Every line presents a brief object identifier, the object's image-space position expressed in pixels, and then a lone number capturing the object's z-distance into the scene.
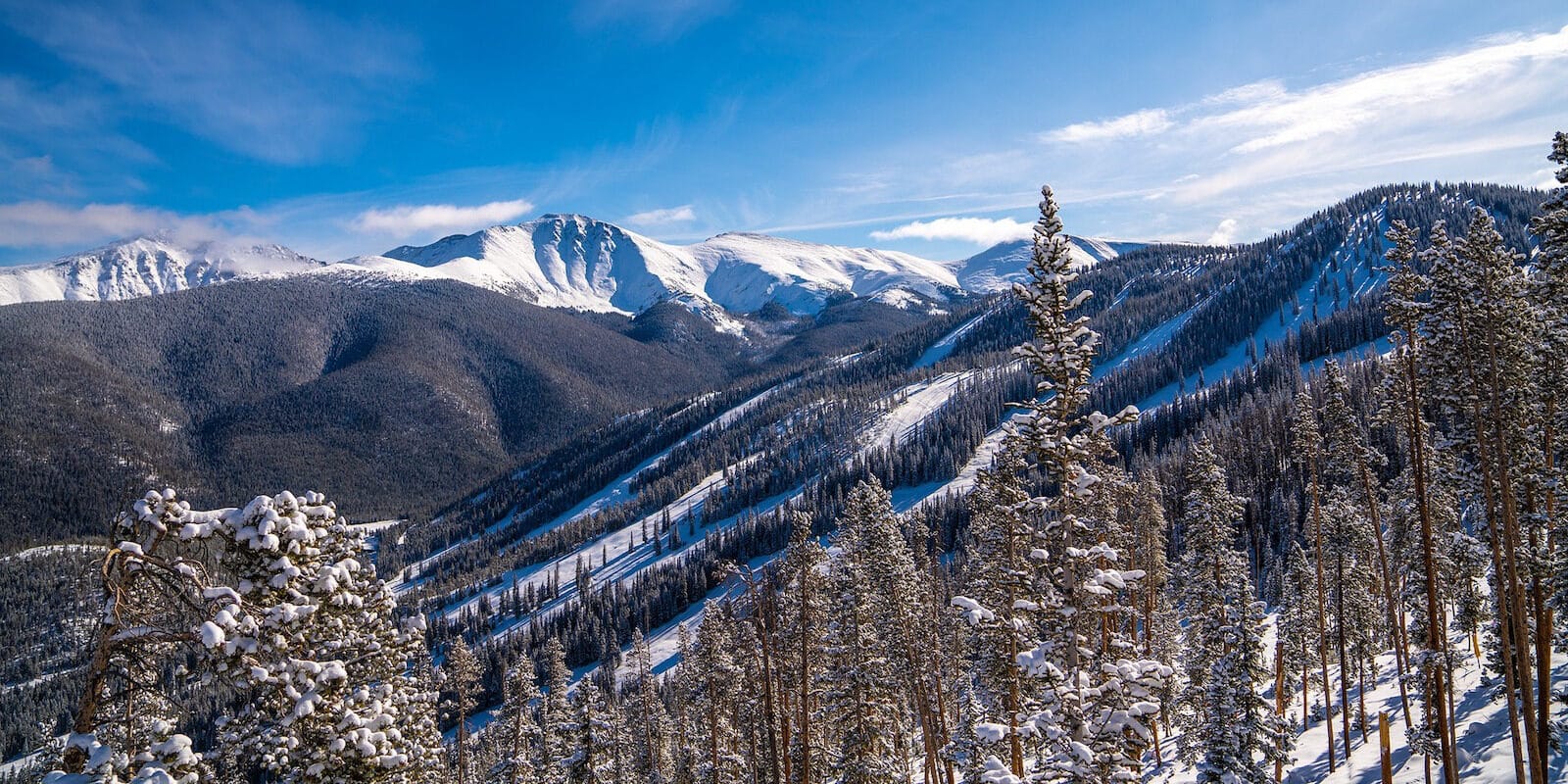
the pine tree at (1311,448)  27.30
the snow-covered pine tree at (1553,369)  16.61
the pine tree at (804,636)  27.42
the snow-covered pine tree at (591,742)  39.03
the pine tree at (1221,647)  22.92
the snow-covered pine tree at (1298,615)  34.97
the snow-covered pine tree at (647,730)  52.38
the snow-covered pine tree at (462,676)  35.34
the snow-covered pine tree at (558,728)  40.28
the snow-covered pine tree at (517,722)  41.44
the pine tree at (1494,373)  16.53
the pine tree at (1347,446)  23.66
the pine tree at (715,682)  40.33
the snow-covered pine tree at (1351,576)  28.25
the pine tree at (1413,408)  18.23
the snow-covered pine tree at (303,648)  9.34
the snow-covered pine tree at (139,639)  8.48
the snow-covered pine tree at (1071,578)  12.55
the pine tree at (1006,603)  13.91
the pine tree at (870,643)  29.41
